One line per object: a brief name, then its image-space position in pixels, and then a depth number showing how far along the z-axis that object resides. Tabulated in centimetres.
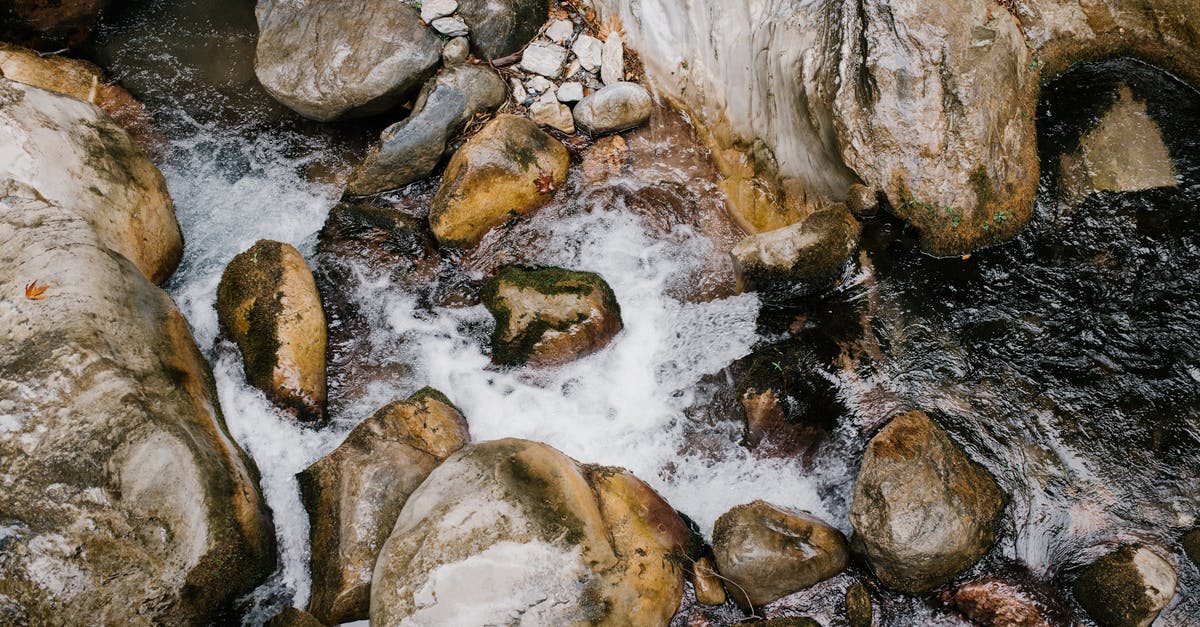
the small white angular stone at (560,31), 722
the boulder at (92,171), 537
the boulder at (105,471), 404
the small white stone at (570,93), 695
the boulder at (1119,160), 538
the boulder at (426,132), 657
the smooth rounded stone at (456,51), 687
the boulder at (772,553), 446
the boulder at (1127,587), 417
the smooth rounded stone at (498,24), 692
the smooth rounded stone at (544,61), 705
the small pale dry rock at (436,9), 685
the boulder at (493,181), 628
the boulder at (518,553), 394
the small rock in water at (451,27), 684
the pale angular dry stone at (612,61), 698
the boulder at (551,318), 558
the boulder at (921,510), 433
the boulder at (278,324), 541
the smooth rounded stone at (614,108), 677
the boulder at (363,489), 449
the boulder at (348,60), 668
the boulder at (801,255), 535
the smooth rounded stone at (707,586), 457
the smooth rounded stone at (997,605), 435
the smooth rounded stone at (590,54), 704
